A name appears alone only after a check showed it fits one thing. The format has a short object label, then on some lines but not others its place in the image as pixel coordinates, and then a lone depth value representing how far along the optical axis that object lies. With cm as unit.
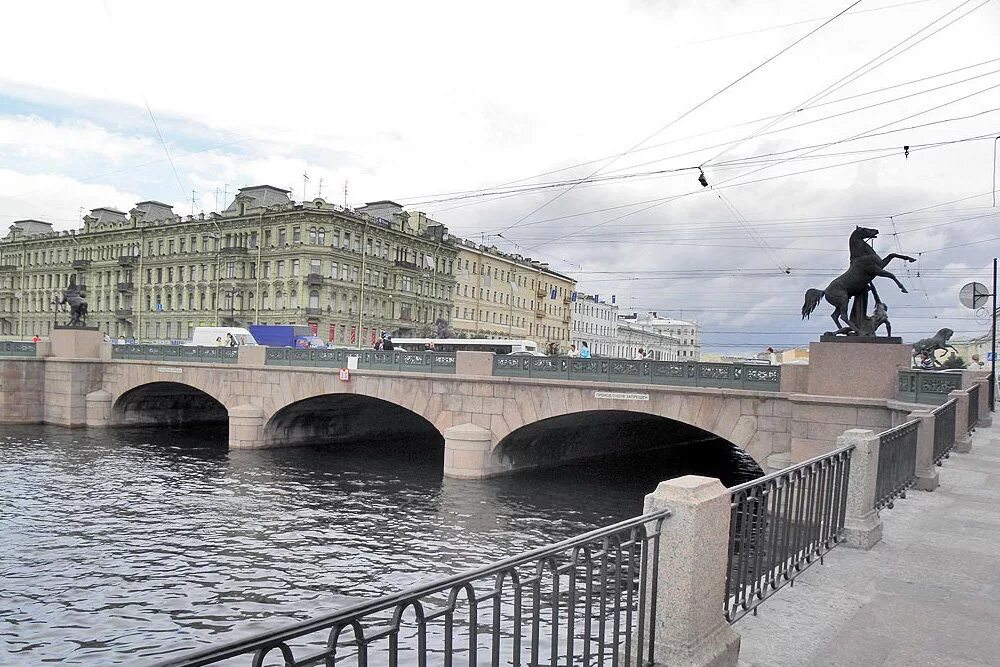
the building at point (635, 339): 12356
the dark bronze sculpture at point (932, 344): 2566
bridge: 1879
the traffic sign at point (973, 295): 1995
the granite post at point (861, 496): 753
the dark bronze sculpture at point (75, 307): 3644
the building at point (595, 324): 11038
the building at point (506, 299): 7731
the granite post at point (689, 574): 437
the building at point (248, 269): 5966
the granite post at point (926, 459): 1053
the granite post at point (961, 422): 1459
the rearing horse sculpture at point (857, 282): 1608
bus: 3828
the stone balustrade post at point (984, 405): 2160
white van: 4547
